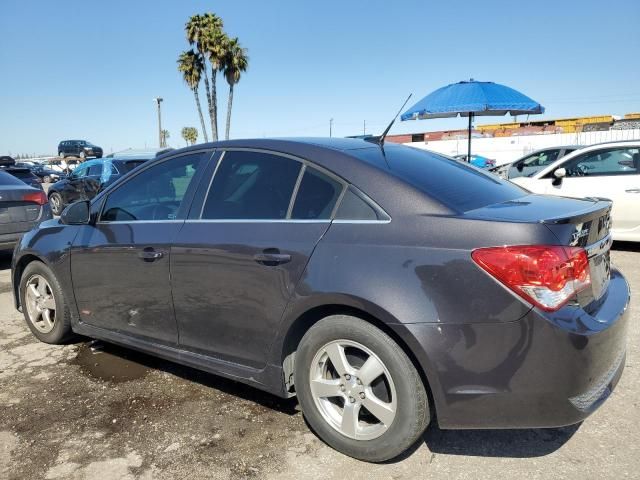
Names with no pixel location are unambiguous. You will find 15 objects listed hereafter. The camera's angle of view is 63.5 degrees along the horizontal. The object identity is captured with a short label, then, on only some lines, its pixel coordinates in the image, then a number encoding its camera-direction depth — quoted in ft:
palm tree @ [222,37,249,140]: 105.70
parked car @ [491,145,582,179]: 38.09
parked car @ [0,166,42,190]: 52.90
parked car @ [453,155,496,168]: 87.60
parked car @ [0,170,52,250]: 22.97
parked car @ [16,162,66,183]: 119.85
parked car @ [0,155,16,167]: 72.15
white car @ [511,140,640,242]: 24.00
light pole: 128.06
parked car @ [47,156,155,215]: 45.57
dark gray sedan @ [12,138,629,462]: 6.90
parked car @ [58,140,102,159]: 154.51
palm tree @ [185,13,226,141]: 103.24
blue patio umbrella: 31.27
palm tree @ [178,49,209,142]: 107.45
